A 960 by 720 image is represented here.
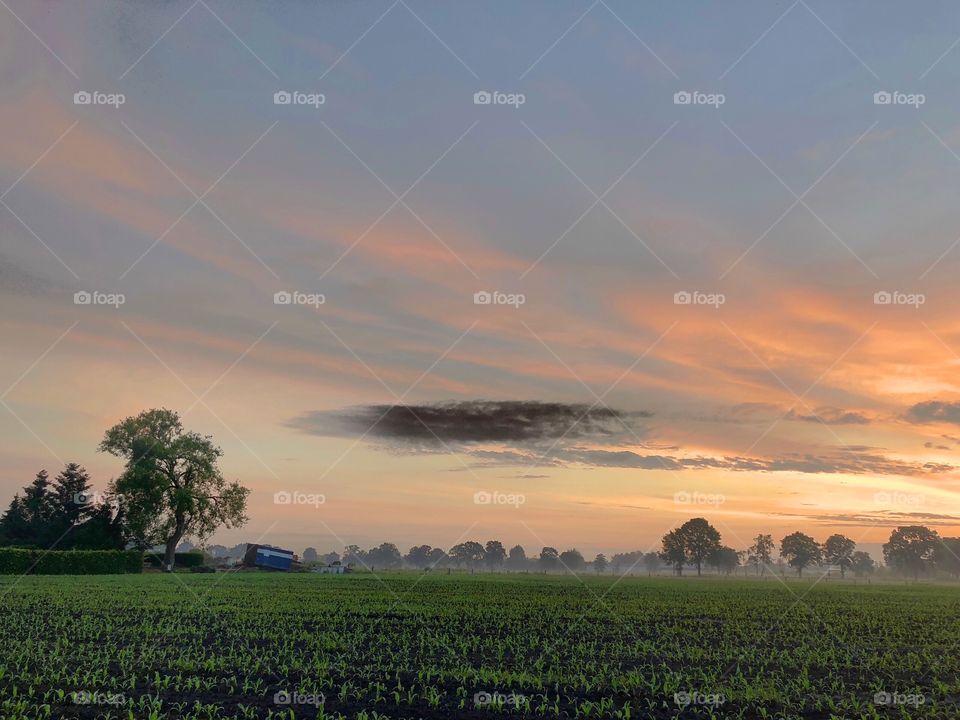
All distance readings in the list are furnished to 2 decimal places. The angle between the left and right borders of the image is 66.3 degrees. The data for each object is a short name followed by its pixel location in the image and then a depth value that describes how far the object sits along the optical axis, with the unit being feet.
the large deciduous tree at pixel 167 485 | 261.65
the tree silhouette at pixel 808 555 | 651.25
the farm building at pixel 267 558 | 274.36
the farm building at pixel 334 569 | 281.48
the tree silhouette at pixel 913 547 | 612.29
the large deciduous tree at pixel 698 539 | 570.87
